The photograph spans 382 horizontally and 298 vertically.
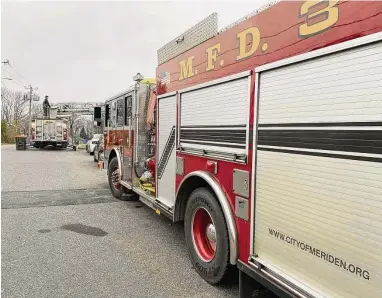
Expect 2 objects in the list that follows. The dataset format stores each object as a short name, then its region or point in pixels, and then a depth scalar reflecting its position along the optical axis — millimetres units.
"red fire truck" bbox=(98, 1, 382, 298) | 1869
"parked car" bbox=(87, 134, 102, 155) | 23125
